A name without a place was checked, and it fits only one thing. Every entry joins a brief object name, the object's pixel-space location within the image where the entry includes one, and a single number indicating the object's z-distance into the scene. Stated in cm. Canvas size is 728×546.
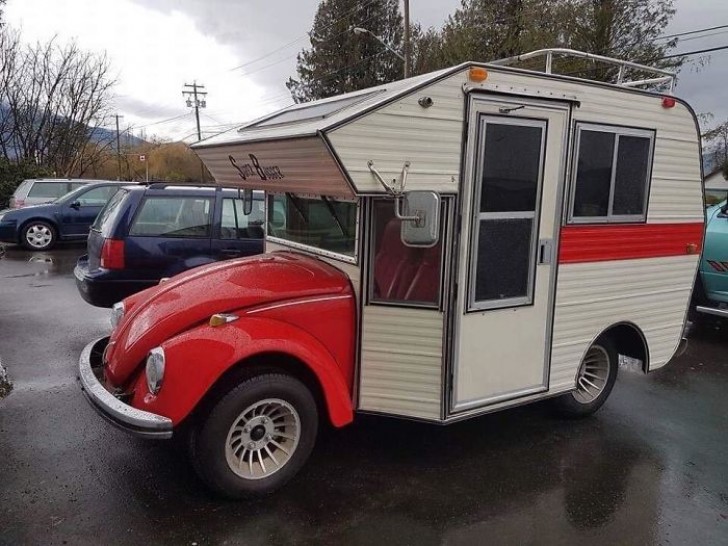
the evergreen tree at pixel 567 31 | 1680
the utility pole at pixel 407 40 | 1969
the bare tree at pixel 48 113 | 2388
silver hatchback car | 1470
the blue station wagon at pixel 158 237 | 643
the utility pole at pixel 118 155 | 3359
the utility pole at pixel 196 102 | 4444
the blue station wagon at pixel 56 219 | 1336
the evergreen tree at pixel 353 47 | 3253
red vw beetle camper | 334
